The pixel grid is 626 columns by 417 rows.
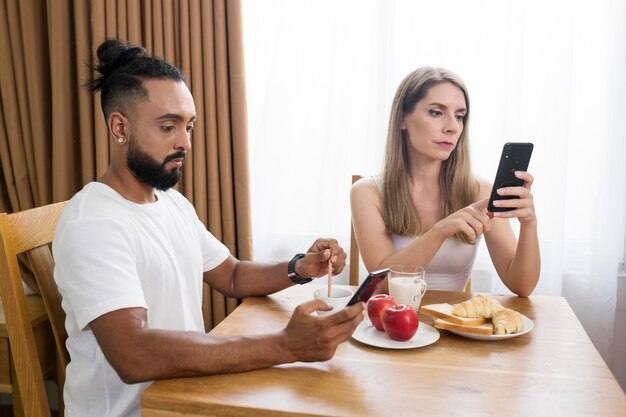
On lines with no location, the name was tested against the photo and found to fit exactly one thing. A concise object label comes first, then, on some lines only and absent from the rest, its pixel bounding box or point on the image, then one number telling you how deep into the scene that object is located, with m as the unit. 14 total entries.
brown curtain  2.36
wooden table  0.93
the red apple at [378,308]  1.24
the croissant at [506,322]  1.20
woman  1.82
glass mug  1.36
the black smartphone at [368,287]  1.13
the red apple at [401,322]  1.17
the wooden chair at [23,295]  1.34
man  1.07
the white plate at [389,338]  1.17
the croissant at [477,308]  1.25
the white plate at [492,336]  1.19
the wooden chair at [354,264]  1.94
